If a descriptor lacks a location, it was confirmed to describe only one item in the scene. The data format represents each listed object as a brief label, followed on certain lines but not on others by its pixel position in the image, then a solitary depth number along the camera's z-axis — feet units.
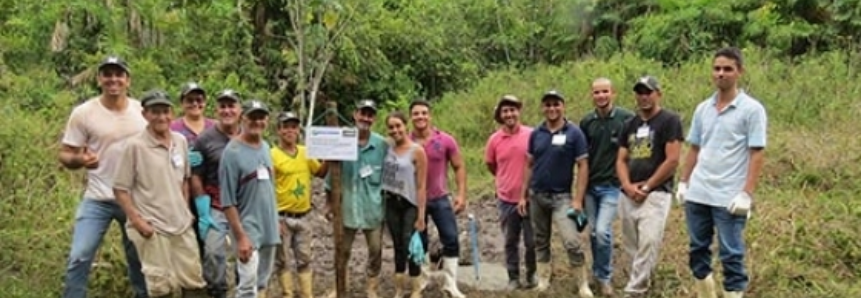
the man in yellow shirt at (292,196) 18.99
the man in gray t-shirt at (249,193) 16.55
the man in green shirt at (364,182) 19.56
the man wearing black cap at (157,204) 15.25
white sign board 18.57
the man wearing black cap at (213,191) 17.08
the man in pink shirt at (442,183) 20.47
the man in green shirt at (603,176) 20.13
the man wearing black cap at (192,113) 17.63
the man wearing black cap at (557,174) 20.24
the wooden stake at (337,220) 19.19
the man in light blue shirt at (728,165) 16.20
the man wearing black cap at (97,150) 16.15
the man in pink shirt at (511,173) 21.30
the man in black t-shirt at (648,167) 18.86
